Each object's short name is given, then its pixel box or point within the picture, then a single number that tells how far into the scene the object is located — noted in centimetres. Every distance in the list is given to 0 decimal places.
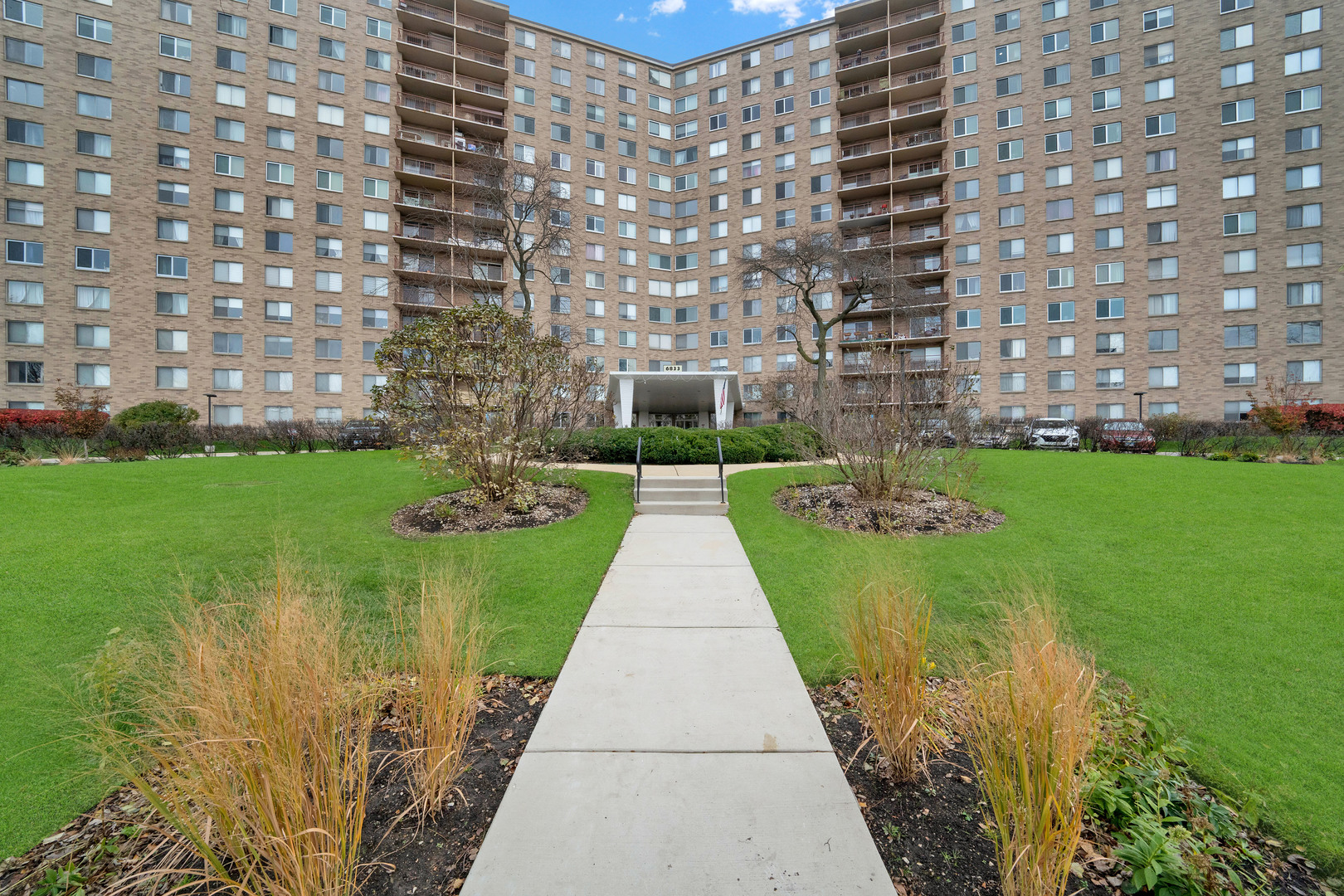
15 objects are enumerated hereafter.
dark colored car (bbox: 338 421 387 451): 2398
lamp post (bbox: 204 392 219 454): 2676
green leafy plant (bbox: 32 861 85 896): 219
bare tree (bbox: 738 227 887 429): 2747
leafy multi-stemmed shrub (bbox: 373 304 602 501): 902
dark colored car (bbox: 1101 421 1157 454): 2292
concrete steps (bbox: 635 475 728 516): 1016
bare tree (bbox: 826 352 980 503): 907
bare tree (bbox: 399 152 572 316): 3741
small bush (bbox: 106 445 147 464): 1731
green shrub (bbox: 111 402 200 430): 2395
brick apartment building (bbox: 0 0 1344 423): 3291
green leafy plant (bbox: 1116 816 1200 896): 212
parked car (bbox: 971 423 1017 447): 2049
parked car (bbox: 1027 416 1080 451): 2502
